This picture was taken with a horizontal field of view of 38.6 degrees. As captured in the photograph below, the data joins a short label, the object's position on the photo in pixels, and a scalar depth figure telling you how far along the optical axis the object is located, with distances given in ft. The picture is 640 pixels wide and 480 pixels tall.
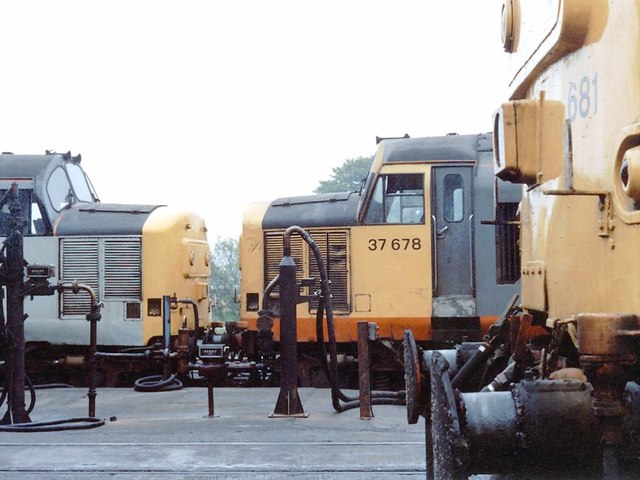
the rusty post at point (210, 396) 27.58
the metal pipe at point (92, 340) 27.25
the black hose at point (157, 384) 35.01
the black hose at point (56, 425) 24.40
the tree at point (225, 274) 115.14
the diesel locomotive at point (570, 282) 8.29
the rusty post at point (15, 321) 25.26
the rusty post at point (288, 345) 27.12
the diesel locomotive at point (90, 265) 38.81
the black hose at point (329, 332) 27.81
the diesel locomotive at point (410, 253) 33.12
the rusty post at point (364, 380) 26.76
